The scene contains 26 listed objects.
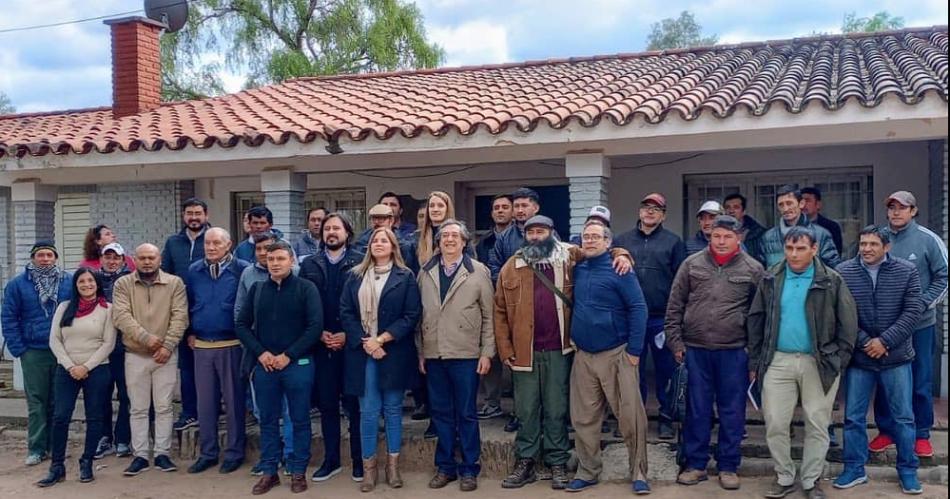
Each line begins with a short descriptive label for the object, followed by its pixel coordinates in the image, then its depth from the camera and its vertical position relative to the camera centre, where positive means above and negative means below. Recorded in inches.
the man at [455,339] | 207.3 -24.1
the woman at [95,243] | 255.1 +1.2
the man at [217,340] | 228.8 -25.9
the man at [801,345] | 190.2 -24.8
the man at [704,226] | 222.5 +3.4
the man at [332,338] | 216.5 -24.2
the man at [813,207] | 237.9 +8.5
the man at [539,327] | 205.8 -21.2
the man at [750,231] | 246.2 +1.9
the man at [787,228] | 220.9 +1.8
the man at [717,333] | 198.2 -22.6
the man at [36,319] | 240.5 -20.4
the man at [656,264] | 223.0 -6.6
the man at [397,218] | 246.5 +7.4
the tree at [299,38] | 822.5 +204.4
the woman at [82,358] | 228.8 -30.0
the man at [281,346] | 209.8 -25.4
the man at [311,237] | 254.7 +2.1
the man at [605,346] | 199.9 -25.6
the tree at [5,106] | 1700.3 +289.5
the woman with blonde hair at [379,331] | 207.0 -21.6
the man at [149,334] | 228.1 -24.1
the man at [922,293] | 206.1 -14.1
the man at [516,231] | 228.1 +2.8
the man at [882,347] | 192.9 -25.6
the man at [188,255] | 247.9 -2.7
